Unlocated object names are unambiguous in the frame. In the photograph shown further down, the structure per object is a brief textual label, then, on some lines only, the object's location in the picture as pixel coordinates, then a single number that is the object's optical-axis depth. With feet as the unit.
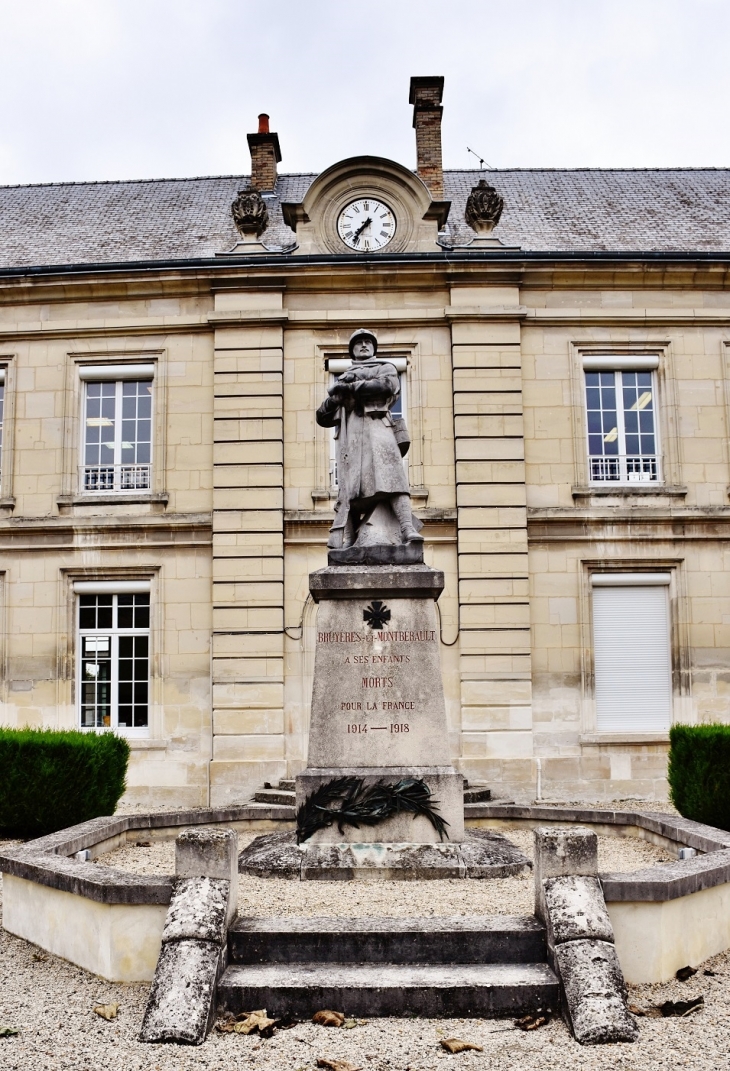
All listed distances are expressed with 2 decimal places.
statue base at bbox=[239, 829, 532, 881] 23.75
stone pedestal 24.43
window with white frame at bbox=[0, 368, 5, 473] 53.53
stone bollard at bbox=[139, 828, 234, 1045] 15.51
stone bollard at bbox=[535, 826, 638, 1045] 15.28
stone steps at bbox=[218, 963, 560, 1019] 16.26
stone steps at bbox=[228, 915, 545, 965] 17.52
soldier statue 26.40
